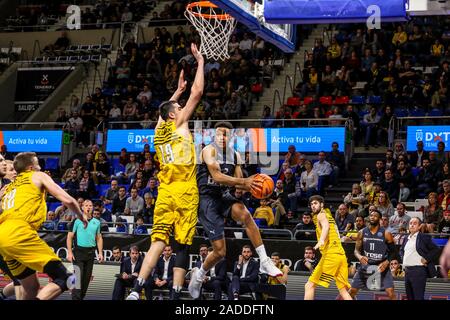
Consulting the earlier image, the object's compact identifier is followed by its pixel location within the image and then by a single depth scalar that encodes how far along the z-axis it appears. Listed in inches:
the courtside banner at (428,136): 778.8
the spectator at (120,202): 773.3
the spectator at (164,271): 582.2
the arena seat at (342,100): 872.3
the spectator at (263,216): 704.4
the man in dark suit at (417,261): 508.1
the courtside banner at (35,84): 1136.8
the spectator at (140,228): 701.3
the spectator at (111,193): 804.6
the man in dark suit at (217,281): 574.7
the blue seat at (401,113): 829.2
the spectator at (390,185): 716.8
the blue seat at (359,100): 869.2
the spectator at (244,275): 569.0
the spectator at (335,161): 786.2
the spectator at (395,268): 568.7
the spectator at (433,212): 647.8
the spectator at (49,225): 754.8
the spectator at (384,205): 653.9
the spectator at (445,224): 623.2
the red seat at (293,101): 901.8
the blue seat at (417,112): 823.8
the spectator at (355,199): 694.5
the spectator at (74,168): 876.8
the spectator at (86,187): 836.6
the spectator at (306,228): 639.1
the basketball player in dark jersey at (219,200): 419.5
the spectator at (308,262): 592.9
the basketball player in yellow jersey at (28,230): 372.5
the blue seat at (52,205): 847.3
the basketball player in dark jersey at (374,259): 530.3
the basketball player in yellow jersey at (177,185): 396.8
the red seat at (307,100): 883.7
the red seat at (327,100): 879.1
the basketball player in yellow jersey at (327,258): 497.7
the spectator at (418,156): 763.4
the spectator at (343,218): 649.0
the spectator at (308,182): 763.4
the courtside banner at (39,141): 966.4
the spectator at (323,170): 775.7
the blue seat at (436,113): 810.3
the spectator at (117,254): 650.2
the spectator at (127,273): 581.9
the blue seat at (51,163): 954.7
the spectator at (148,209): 740.6
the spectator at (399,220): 629.0
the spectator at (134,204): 751.7
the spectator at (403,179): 717.3
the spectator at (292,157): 804.0
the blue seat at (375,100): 858.8
